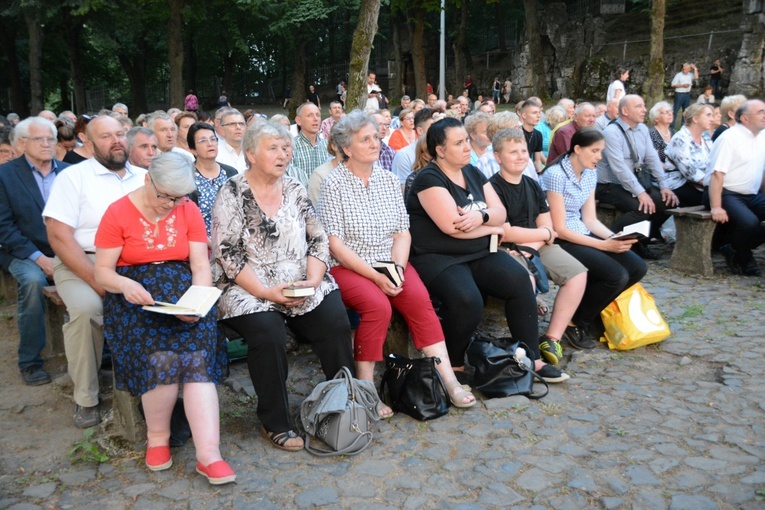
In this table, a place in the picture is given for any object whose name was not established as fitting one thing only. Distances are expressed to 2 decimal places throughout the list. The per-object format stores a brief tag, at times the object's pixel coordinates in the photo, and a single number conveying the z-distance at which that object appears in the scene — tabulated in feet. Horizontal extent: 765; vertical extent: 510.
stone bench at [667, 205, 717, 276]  23.77
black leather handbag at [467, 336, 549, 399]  14.40
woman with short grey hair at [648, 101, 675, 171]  28.22
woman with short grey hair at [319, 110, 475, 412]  14.10
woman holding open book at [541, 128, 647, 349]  17.30
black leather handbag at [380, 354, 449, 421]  13.51
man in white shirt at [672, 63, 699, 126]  65.05
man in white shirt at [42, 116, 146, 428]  13.65
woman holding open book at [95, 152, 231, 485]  11.54
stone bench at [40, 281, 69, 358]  16.48
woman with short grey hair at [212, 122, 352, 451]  12.53
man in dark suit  15.89
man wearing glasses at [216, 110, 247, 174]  23.12
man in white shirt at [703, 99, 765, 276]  23.36
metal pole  77.56
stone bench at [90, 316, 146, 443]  12.46
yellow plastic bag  17.04
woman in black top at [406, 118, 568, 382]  15.10
